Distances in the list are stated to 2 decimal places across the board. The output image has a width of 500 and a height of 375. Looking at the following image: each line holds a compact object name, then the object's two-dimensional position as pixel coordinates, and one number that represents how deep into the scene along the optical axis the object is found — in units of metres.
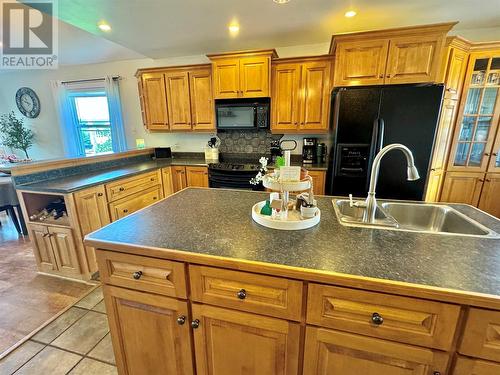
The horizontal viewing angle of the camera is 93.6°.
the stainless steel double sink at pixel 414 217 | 1.20
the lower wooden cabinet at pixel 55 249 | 2.17
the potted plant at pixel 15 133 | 4.96
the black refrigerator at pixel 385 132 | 2.32
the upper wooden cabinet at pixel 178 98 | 3.45
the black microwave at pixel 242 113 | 3.19
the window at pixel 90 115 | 4.32
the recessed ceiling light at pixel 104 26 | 2.58
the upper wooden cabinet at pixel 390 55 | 2.40
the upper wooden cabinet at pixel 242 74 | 3.06
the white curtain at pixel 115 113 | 4.23
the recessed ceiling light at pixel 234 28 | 2.66
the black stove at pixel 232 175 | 3.11
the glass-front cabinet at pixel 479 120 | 2.72
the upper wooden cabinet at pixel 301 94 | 2.99
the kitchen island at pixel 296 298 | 0.74
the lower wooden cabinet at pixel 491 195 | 2.87
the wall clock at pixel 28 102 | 4.96
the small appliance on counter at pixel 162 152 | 4.07
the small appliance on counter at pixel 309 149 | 3.38
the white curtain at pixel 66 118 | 4.60
